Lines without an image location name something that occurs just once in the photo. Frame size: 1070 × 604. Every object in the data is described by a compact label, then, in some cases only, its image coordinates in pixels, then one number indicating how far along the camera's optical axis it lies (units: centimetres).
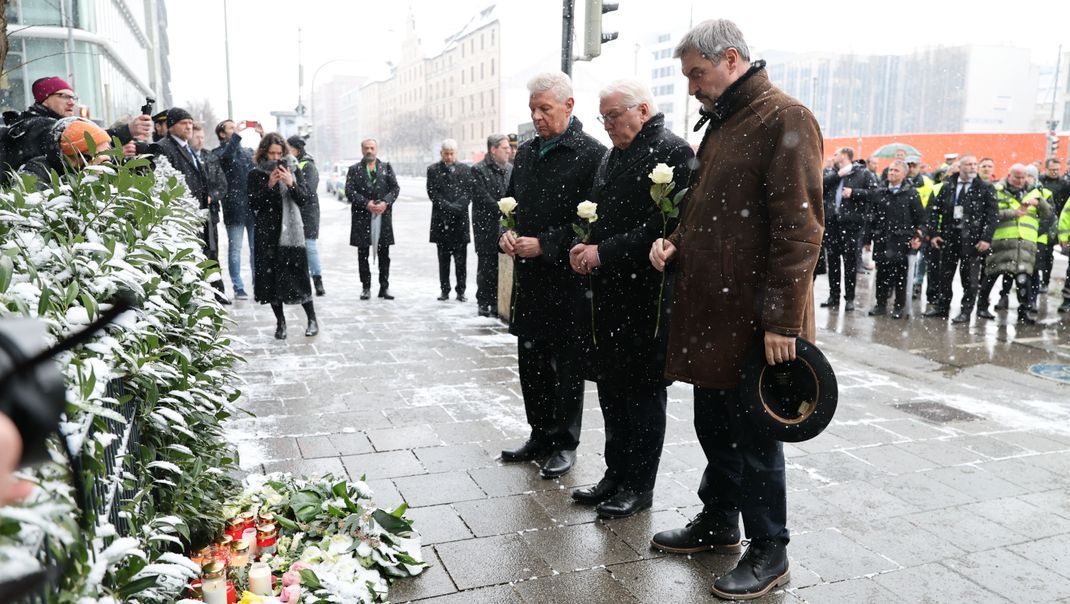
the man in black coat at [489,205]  974
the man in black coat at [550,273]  431
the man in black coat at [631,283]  378
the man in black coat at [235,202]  1066
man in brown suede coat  295
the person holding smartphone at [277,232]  790
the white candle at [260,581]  293
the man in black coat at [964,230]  1019
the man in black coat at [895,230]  1053
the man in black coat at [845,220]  1077
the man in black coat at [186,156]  921
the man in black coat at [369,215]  1085
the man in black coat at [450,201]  1048
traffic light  760
